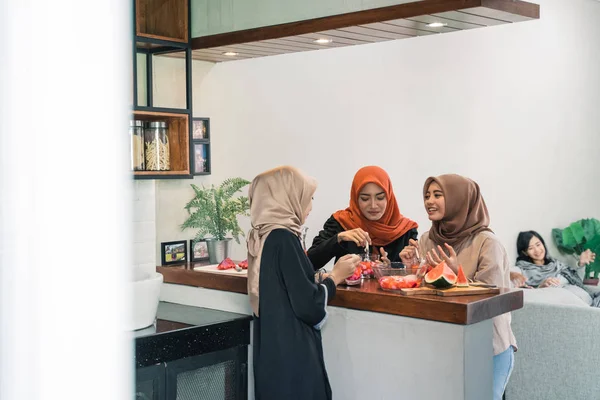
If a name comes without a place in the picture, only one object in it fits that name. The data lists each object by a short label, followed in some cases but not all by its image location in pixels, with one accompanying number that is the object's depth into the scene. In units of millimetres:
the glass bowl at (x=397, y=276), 2850
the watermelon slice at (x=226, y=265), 3611
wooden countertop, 2586
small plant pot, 3939
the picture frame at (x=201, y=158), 4297
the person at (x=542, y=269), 6305
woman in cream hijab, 2691
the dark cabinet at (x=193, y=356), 2857
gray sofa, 4168
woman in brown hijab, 2967
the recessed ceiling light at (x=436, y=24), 3033
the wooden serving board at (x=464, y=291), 2699
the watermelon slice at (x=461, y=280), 2777
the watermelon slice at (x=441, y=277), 2729
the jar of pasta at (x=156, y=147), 3551
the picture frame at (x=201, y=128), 4305
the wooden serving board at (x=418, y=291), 2740
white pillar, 406
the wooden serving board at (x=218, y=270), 3451
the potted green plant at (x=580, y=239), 7113
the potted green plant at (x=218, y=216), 4023
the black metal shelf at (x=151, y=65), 3486
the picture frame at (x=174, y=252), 3953
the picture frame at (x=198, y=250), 4105
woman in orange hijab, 3836
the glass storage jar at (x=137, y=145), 3462
